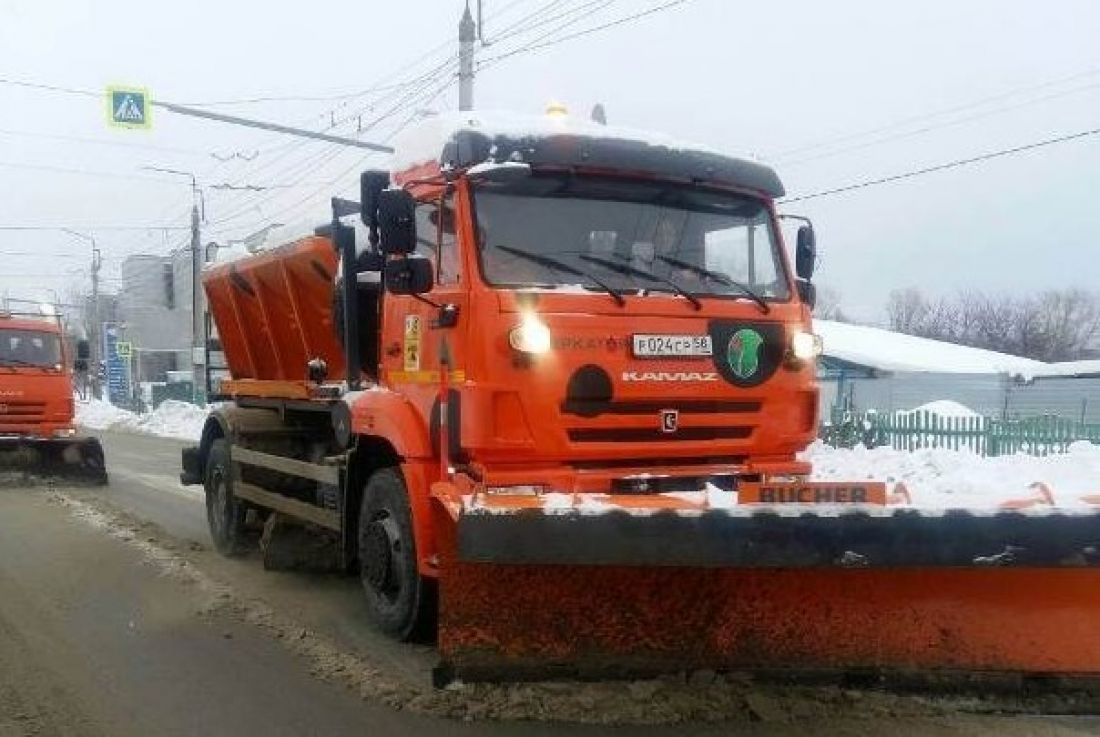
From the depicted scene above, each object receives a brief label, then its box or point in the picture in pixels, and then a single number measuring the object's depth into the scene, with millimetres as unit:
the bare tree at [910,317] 86000
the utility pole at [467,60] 17812
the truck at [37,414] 14836
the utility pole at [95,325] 54812
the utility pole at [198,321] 10742
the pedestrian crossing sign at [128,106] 17625
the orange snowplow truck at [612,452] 4180
